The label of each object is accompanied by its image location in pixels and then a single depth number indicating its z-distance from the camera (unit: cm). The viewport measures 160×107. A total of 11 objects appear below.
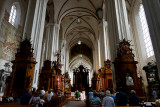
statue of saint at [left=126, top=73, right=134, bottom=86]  539
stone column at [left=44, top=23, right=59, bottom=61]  1141
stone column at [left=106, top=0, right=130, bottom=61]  675
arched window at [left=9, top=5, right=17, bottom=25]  1028
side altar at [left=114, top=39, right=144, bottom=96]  539
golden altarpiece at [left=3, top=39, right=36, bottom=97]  555
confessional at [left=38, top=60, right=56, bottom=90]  1029
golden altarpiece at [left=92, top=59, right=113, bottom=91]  980
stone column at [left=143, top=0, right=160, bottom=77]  290
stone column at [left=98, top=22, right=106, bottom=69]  1245
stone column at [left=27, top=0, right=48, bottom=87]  691
